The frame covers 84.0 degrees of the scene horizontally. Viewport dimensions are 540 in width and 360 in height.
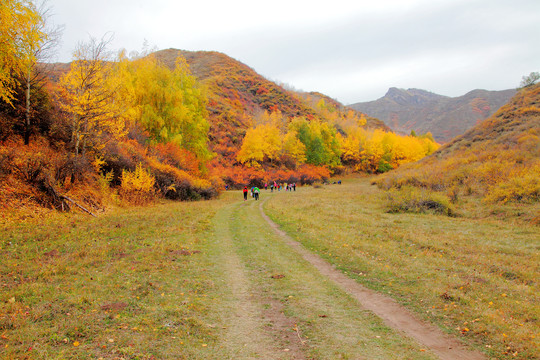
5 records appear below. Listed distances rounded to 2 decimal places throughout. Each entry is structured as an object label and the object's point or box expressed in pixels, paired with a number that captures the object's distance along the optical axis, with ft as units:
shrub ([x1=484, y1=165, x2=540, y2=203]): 63.00
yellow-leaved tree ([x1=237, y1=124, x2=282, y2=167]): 178.70
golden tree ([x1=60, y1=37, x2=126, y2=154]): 59.41
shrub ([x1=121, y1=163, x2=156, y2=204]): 71.36
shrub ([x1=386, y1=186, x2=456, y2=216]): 69.36
